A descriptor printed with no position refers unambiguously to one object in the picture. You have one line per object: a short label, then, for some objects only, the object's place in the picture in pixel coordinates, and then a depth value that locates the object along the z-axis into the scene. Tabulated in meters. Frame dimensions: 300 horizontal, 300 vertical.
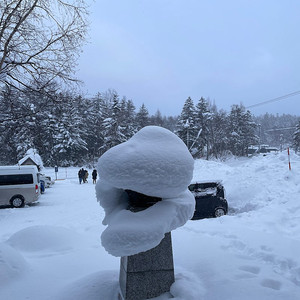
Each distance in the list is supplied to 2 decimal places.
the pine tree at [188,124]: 40.47
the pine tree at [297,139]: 45.78
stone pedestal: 3.85
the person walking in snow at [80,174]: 28.27
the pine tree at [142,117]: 51.50
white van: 15.30
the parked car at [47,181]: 23.19
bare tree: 7.46
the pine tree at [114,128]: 40.94
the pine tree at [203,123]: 42.99
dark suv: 11.06
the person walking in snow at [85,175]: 28.47
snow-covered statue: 3.42
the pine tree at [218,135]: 43.03
